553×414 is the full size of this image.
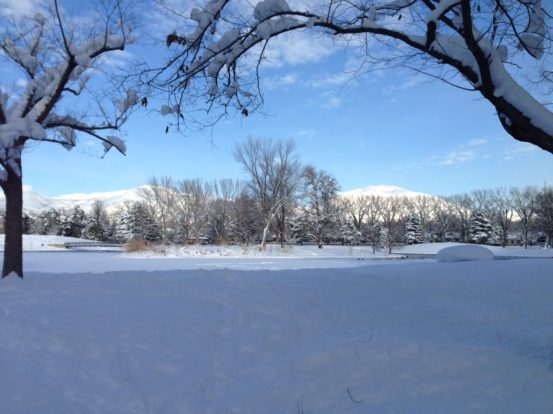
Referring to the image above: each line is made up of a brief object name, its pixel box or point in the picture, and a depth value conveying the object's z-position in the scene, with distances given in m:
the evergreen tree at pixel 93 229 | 63.06
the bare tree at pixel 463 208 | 71.41
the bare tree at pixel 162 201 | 52.66
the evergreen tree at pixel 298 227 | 58.50
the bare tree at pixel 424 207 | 80.69
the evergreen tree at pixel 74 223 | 64.75
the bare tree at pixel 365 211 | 54.88
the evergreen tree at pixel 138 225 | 57.35
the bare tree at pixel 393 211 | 55.19
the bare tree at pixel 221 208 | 54.94
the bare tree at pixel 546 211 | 49.04
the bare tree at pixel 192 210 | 53.06
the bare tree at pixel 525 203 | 58.98
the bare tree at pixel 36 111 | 8.18
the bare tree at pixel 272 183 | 37.59
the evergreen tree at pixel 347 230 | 60.18
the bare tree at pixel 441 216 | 74.21
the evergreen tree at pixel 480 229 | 59.72
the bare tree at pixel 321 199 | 45.44
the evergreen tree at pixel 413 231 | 63.85
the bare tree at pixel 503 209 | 62.30
